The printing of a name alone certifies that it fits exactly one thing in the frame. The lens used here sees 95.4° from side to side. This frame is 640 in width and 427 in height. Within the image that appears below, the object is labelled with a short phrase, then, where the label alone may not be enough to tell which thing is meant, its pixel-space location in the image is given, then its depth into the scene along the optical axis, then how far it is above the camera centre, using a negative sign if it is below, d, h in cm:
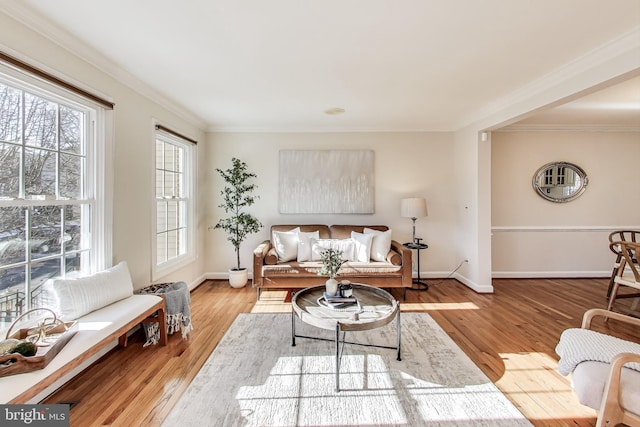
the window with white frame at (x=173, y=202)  354 +15
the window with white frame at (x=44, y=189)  182 +18
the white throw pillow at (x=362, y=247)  404 -48
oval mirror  474 +51
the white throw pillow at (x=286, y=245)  407 -45
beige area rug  174 -120
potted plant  436 +7
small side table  426 -63
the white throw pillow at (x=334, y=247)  409 -48
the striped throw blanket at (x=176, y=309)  273 -91
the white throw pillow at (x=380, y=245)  406 -46
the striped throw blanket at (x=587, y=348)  166 -80
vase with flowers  255 -49
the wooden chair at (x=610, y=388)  142 -90
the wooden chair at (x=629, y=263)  305 -59
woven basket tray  147 -75
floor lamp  433 +4
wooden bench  145 -75
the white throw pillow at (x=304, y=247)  406 -47
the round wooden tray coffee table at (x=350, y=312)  207 -78
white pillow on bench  201 -58
